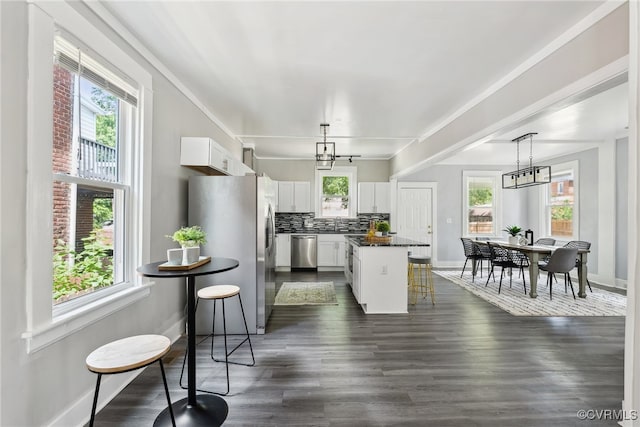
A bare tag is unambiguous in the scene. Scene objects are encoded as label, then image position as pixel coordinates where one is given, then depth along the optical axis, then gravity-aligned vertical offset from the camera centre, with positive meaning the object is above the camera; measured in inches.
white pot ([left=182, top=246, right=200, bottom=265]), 73.7 -10.6
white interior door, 287.6 +1.3
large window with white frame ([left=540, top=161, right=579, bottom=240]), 242.5 +12.0
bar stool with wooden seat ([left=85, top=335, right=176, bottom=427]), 50.2 -26.5
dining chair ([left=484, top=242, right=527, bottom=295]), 202.1 -30.3
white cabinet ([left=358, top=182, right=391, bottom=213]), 272.7 +16.1
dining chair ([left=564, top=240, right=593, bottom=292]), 189.6 -20.5
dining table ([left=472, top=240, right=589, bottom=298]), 182.2 -30.5
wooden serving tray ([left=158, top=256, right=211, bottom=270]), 69.0 -12.8
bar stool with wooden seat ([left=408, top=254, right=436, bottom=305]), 170.9 -49.2
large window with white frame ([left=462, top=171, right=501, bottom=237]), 290.8 +13.8
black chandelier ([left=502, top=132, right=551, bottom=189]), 189.2 +27.7
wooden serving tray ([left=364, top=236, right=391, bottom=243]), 166.1 -14.0
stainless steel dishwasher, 265.4 -33.6
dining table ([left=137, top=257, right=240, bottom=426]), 68.3 -49.0
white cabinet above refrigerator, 125.0 +26.7
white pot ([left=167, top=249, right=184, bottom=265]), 74.5 -11.1
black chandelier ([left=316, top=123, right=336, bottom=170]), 164.8 +33.3
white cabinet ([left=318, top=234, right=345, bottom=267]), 263.6 -32.3
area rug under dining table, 154.9 -51.0
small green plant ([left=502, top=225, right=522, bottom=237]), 223.0 -11.6
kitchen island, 152.8 -32.9
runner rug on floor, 168.2 -50.7
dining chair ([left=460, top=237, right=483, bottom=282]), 224.4 -28.2
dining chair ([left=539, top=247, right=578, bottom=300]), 178.2 -27.7
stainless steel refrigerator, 124.4 -9.1
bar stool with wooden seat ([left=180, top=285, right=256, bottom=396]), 91.4 -25.6
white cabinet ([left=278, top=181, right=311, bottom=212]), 273.3 +17.3
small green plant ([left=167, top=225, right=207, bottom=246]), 76.8 -6.3
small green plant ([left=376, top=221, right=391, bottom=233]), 175.5 -7.3
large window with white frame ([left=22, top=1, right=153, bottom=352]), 59.4 +10.2
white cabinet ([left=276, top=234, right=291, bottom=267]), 262.7 -32.6
